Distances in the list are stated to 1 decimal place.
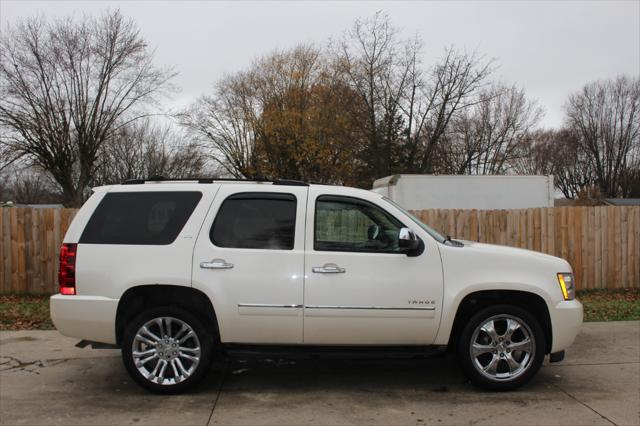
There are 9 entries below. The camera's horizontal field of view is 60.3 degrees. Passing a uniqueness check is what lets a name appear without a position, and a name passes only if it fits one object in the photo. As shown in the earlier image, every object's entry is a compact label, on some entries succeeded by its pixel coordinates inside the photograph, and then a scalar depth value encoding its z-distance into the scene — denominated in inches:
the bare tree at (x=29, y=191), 2428.2
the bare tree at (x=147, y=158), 1612.9
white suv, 191.9
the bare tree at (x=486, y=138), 1307.8
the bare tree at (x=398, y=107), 1106.1
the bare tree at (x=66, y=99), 1065.5
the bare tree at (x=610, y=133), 2022.6
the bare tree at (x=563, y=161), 2190.0
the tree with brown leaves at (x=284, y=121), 1441.9
